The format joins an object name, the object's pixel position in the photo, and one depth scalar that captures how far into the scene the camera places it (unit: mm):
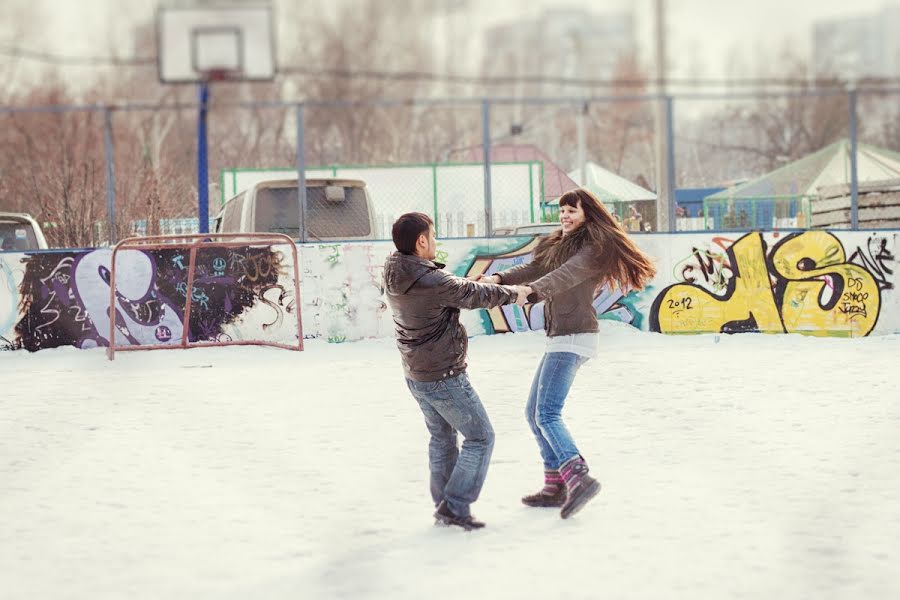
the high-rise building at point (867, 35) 149250
